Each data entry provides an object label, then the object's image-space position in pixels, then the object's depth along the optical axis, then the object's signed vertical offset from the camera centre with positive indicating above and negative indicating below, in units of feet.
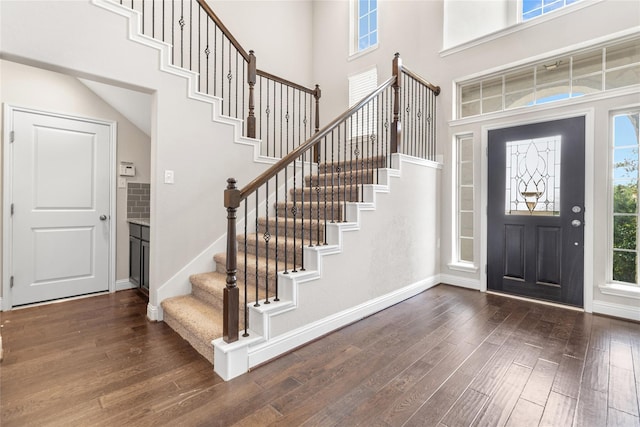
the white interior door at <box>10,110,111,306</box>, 10.30 +0.11
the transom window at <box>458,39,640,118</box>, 9.45 +4.88
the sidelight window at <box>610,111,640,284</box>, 9.23 +0.55
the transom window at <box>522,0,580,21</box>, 10.68 +7.72
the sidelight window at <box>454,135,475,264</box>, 12.73 +0.55
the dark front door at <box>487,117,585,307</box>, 10.02 +0.13
